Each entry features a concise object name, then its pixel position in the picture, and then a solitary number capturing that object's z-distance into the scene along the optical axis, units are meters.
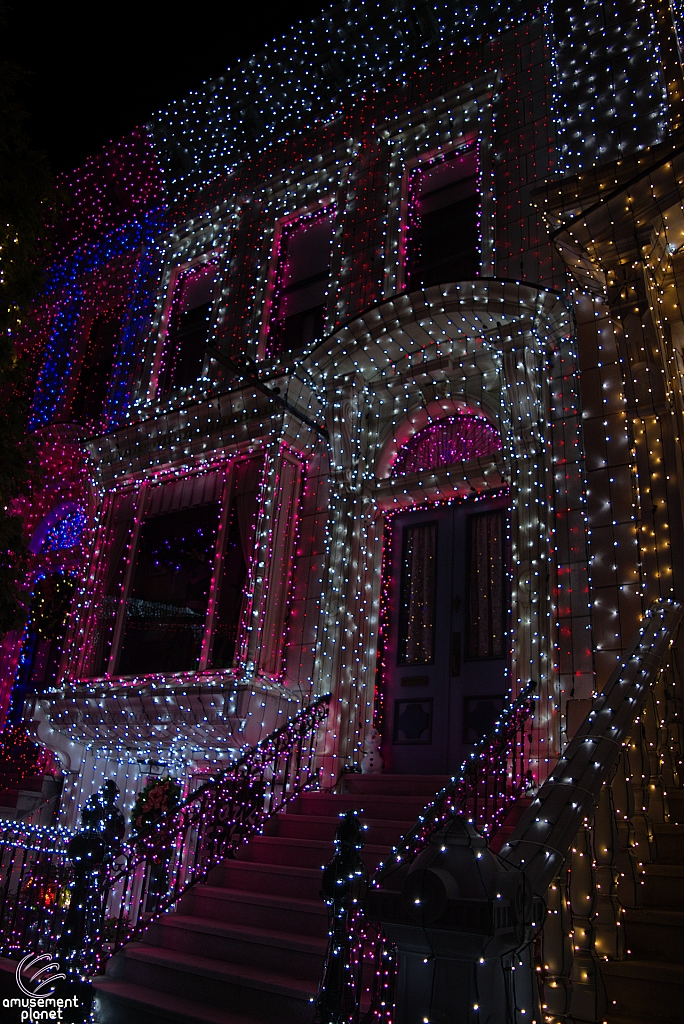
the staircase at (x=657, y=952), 3.40
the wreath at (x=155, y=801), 9.06
